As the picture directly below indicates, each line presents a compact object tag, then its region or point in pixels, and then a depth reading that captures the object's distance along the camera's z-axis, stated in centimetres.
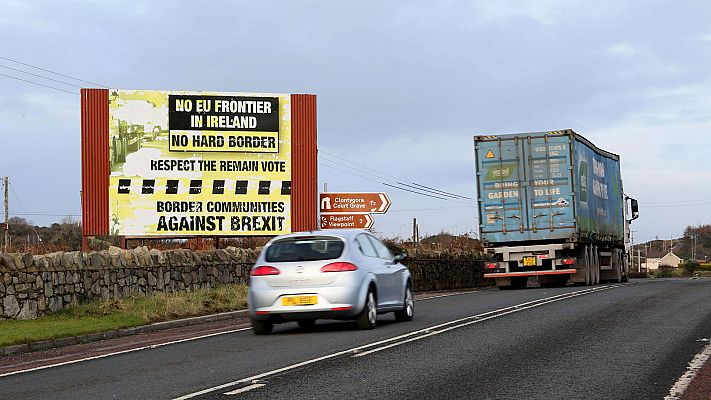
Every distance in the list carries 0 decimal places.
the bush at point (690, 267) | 8206
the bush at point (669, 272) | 7459
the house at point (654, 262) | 15510
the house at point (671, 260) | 15394
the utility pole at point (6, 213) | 2330
